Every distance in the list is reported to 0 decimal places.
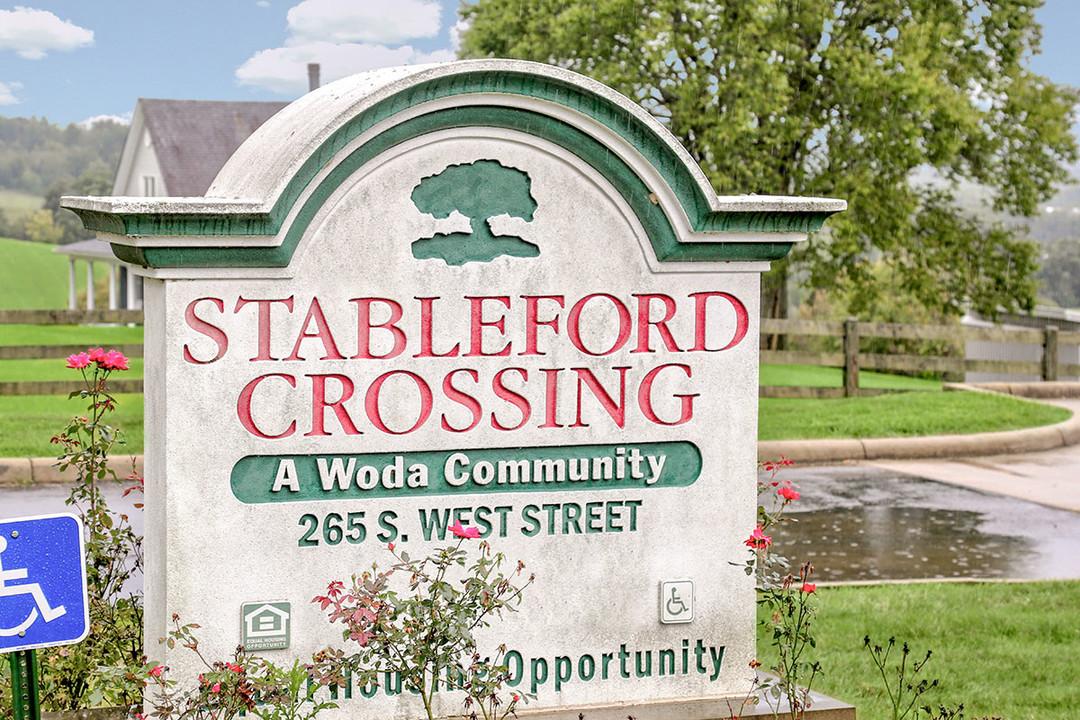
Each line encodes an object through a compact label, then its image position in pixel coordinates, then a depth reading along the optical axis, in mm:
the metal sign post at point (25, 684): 3348
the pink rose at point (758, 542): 4281
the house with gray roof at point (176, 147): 35781
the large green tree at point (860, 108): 22656
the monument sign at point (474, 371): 3967
